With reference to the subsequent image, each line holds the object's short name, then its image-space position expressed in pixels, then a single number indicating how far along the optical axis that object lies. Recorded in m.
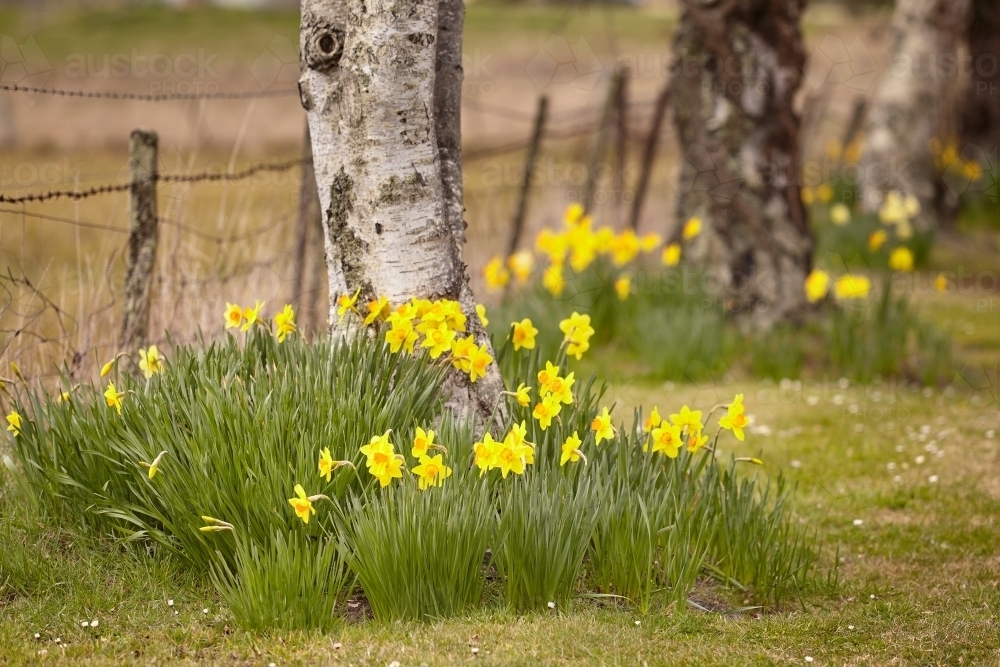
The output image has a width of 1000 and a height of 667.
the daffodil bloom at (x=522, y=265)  13.37
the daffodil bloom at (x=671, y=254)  13.47
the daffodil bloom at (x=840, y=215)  17.77
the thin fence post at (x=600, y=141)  16.87
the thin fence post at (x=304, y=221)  11.72
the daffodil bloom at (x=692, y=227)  13.24
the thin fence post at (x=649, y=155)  18.06
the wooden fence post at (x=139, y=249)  9.06
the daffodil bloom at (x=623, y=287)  13.41
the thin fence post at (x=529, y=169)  15.35
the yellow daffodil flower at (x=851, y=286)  12.34
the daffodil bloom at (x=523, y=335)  7.84
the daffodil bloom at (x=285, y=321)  7.26
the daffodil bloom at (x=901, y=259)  13.91
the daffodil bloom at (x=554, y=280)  13.59
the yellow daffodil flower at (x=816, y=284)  12.77
